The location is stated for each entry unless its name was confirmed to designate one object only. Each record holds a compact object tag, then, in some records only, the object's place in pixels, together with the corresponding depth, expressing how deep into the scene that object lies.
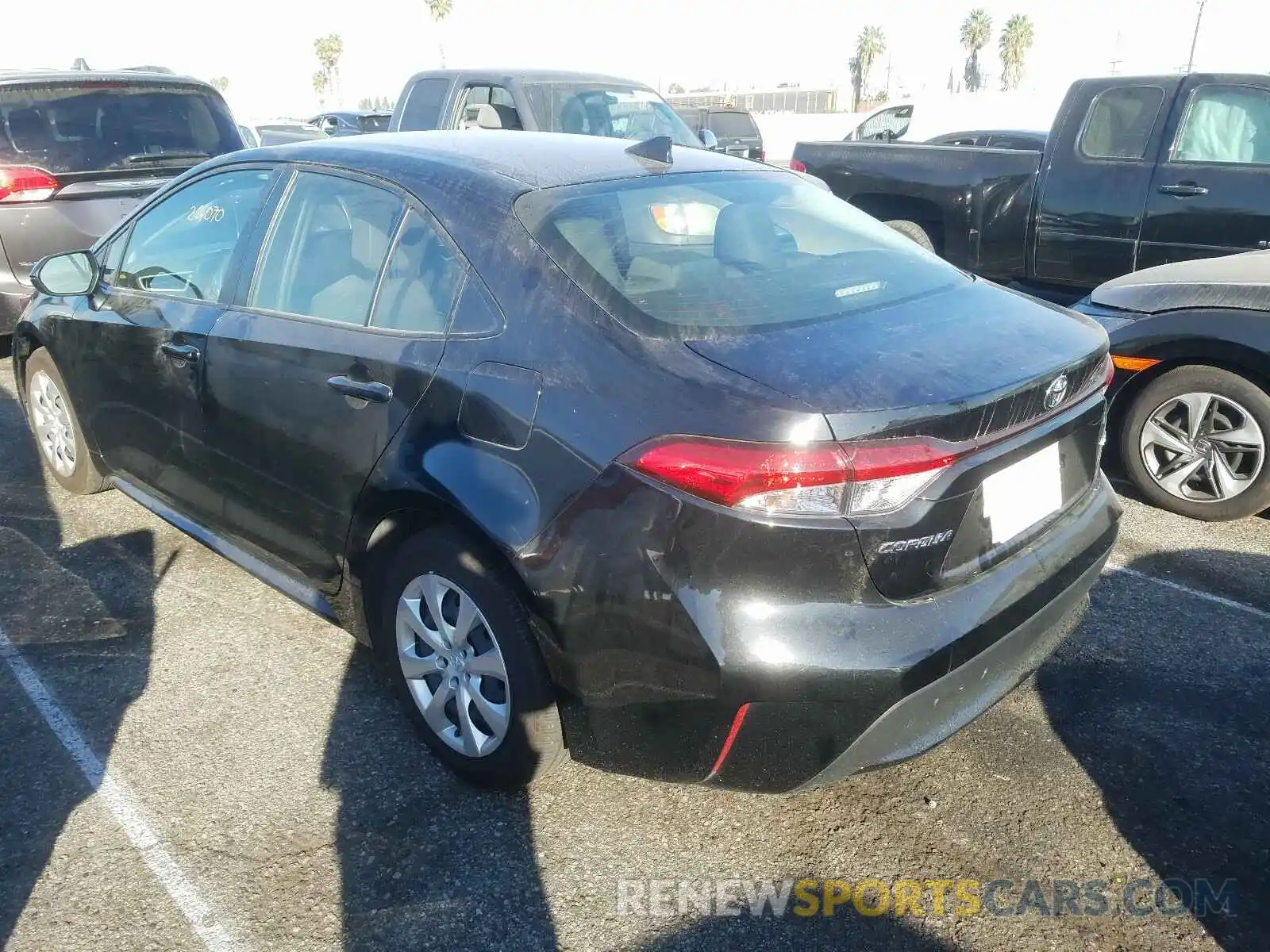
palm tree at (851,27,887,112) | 74.56
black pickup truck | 6.09
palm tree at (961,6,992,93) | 71.31
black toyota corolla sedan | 2.09
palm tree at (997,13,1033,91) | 67.62
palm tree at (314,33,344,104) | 80.25
